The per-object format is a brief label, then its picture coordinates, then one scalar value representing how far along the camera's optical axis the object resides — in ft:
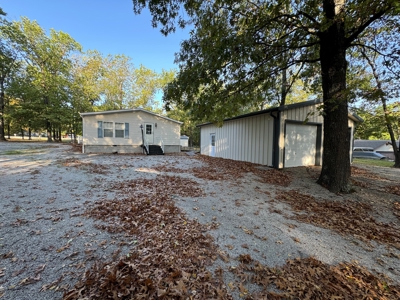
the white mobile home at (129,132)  43.47
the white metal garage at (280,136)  28.04
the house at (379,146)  80.77
